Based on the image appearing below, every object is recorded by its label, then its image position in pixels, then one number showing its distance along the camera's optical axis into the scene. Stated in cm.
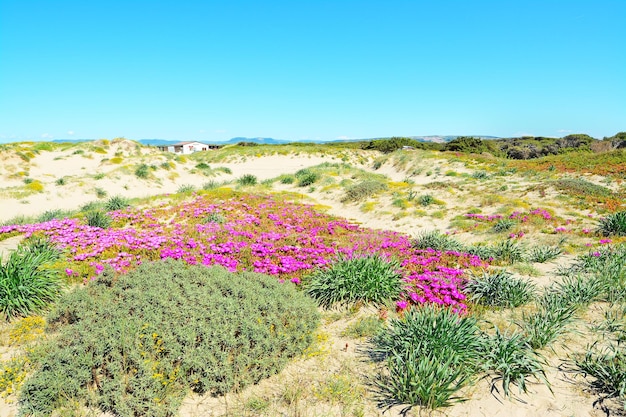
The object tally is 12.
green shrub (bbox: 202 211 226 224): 1207
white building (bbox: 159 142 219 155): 8588
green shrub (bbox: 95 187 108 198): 2041
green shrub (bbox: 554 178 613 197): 1507
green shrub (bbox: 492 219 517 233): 1142
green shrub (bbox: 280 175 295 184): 2530
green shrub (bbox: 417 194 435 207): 1615
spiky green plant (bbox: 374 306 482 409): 347
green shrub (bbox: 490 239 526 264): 829
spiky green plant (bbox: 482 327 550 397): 377
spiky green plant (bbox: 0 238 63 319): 547
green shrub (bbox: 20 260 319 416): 357
